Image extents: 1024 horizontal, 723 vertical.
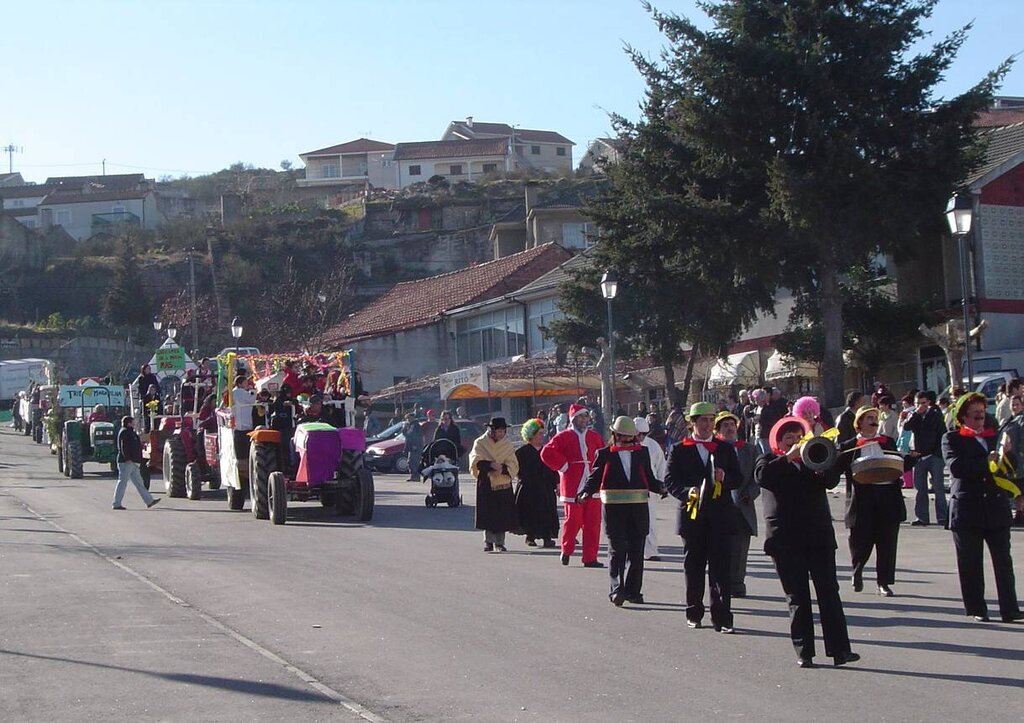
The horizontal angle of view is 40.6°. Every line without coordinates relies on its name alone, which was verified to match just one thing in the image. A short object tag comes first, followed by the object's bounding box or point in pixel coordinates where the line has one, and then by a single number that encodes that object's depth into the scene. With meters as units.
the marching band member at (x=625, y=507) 12.05
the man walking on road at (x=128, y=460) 24.25
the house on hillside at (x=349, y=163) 113.25
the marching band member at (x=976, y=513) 10.62
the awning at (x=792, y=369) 37.88
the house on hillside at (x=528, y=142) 117.00
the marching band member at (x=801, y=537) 9.05
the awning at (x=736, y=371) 40.56
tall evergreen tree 30.94
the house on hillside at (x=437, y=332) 53.91
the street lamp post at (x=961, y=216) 20.05
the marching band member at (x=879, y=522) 12.27
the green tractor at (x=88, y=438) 34.69
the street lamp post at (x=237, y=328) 36.22
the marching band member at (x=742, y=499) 10.87
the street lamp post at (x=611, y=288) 28.02
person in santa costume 14.97
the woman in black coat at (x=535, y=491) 16.91
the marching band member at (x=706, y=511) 10.56
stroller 24.00
